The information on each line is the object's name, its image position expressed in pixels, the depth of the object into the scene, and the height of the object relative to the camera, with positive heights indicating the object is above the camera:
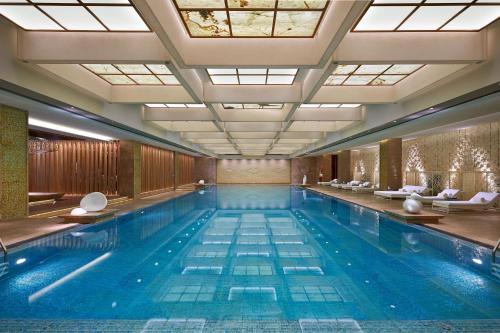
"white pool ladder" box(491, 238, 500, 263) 4.96 -1.41
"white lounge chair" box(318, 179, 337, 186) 27.38 -1.55
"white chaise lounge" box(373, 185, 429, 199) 14.06 -1.19
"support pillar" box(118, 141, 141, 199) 15.57 -0.15
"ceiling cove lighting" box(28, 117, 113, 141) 10.98 +1.49
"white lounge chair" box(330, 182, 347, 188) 22.88 -1.40
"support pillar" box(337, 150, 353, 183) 24.88 -0.01
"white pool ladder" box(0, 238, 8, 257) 5.06 -1.29
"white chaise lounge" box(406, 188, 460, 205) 12.18 -1.19
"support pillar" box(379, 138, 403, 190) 15.84 +0.13
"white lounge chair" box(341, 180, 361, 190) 21.63 -1.29
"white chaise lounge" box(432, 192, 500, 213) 10.41 -1.24
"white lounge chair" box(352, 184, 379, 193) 19.56 -1.43
